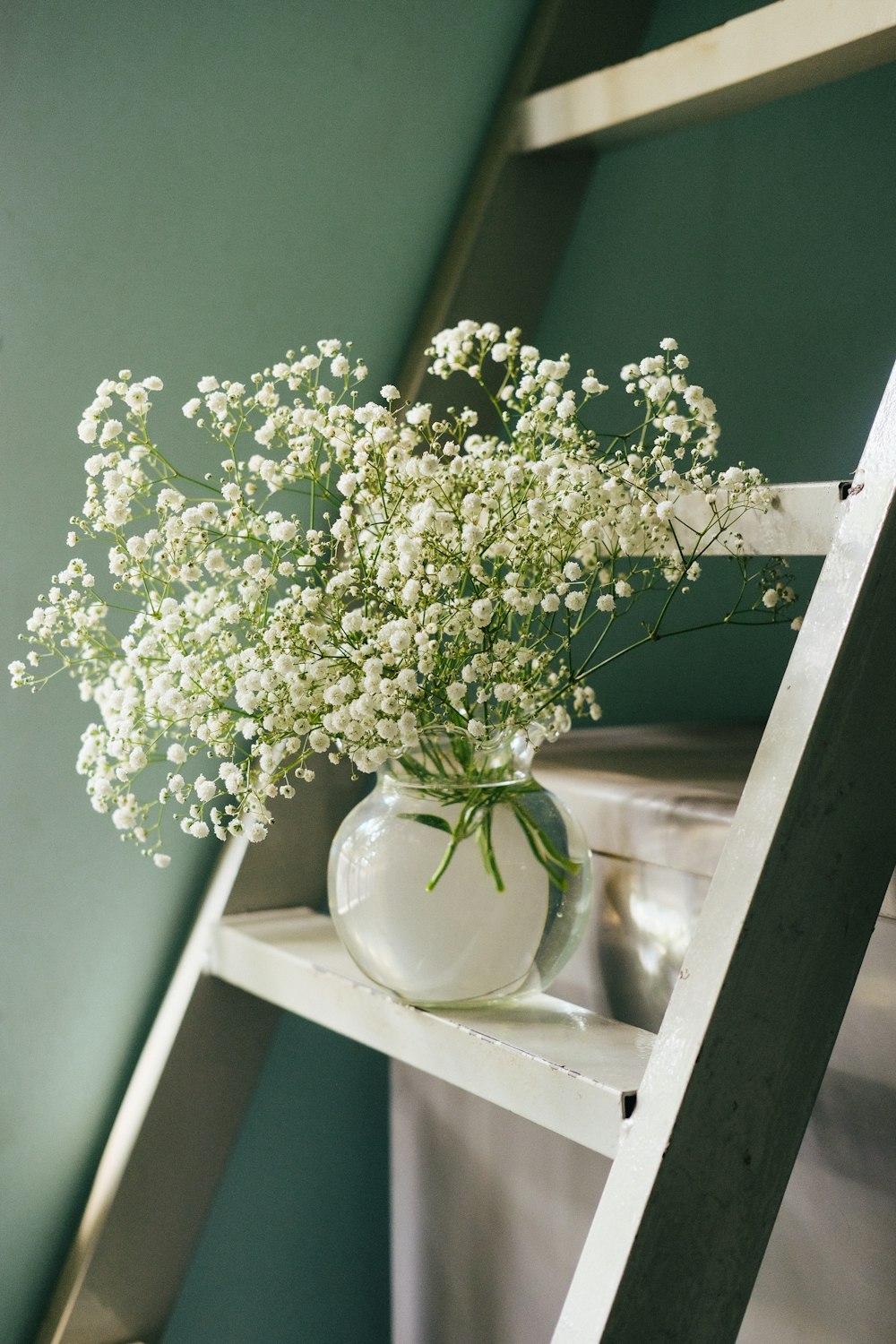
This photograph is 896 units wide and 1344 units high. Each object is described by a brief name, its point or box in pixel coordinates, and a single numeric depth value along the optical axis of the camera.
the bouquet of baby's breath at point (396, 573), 0.84
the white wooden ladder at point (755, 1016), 0.69
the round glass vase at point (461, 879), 0.92
